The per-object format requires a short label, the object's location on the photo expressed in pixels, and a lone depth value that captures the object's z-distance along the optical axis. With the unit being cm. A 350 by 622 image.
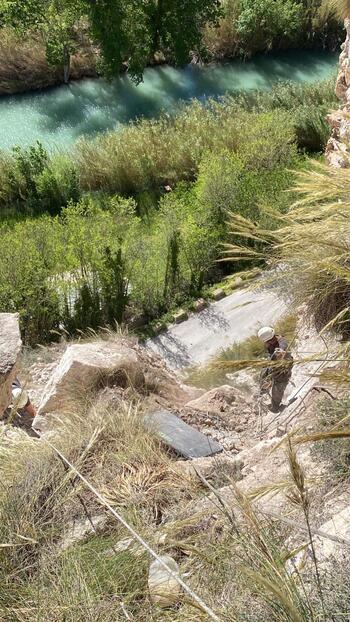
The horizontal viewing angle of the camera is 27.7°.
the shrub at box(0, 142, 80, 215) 1228
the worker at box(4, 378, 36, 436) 627
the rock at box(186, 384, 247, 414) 684
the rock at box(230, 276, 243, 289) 991
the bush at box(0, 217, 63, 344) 870
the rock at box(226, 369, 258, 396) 787
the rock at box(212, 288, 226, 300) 982
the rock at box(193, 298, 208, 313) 965
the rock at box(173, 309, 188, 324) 952
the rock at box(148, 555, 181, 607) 286
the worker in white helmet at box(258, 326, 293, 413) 655
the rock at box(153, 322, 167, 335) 933
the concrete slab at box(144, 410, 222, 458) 484
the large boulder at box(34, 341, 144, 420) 632
